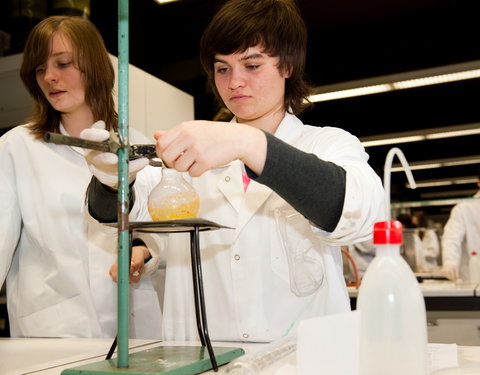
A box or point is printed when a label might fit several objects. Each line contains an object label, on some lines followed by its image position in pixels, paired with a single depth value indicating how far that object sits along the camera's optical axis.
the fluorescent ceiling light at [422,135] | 6.83
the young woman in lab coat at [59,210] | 1.55
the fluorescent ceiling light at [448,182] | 9.78
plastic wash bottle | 0.66
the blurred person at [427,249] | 3.54
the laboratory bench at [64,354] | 0.85
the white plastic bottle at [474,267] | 3.26
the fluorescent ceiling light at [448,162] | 8.59
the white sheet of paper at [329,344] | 0.67
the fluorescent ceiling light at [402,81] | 5.11
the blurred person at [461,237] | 3.40
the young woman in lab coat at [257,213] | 1.20
